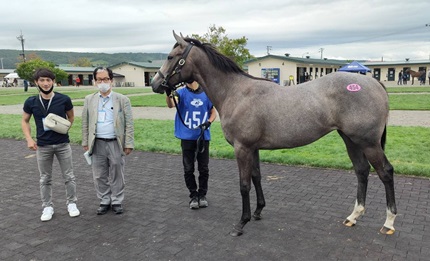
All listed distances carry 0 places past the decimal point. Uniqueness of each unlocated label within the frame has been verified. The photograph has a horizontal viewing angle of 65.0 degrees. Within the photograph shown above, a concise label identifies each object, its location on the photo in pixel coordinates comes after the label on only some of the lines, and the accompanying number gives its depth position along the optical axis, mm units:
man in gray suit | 4605
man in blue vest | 4723
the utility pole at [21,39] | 70062
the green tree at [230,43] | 30781
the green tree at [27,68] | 37844
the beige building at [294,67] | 45312
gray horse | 3746
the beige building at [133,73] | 62562
